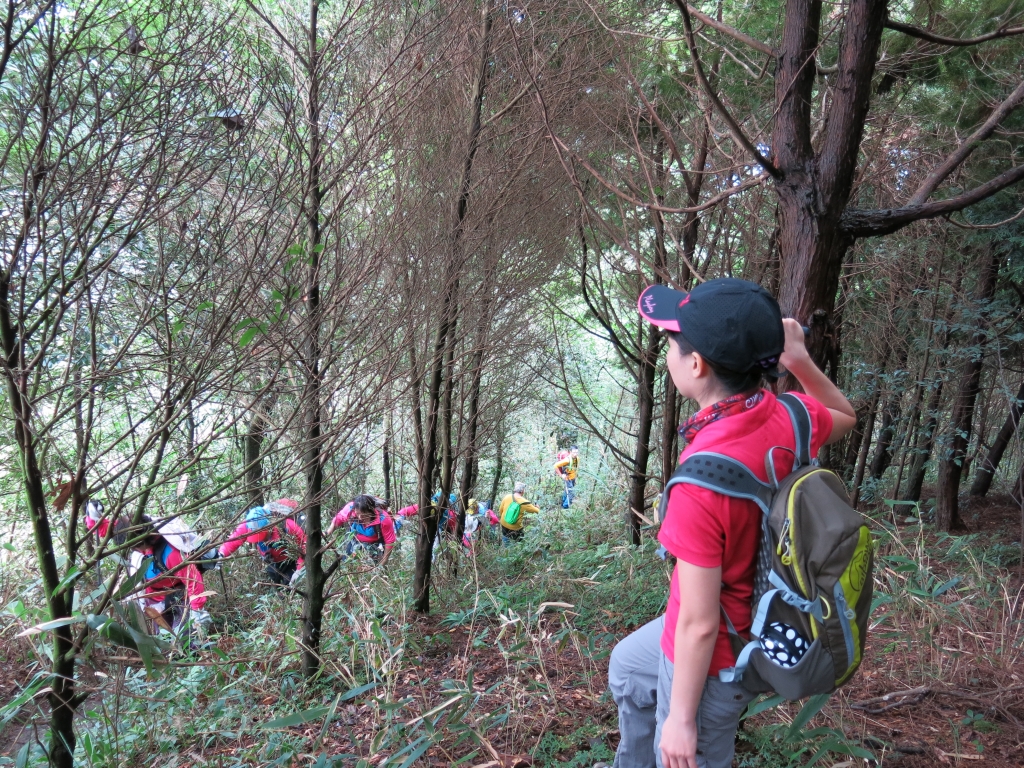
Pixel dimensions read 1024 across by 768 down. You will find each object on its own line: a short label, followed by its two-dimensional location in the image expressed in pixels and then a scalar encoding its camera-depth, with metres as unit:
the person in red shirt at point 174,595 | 3.99
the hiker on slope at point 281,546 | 4.35
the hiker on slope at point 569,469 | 10.66
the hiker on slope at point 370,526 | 4.88
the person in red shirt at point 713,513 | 1.33
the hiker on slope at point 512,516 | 8.32
